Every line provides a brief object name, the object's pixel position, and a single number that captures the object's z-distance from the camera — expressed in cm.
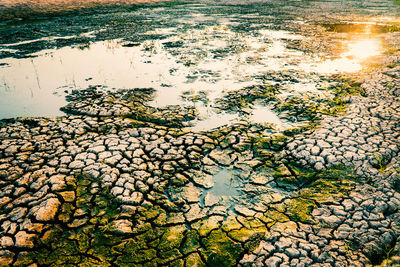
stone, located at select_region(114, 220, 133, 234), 241
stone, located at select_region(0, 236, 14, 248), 223
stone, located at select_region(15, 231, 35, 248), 224
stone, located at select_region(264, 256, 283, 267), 209
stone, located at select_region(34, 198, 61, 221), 248
